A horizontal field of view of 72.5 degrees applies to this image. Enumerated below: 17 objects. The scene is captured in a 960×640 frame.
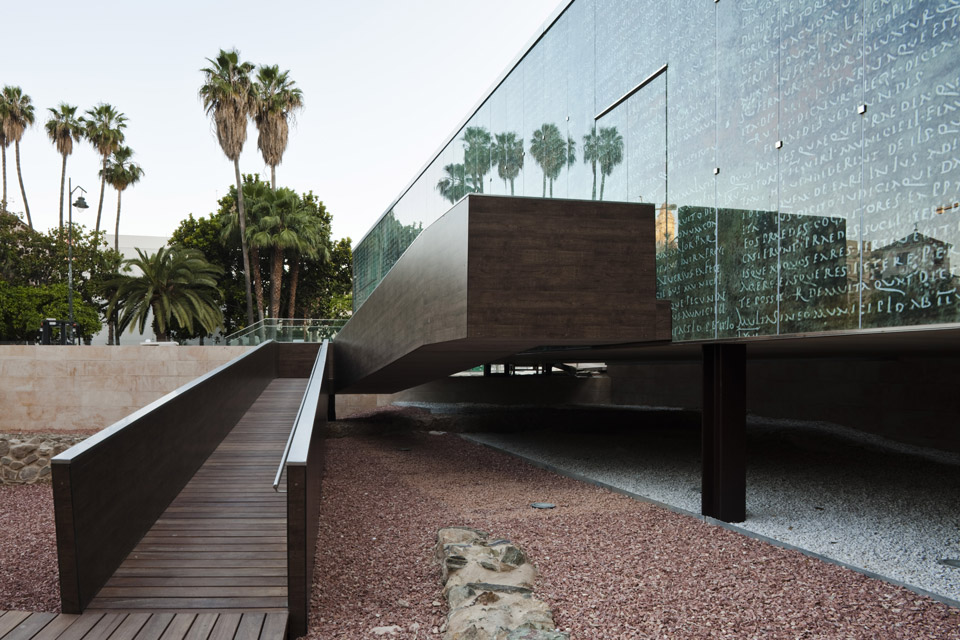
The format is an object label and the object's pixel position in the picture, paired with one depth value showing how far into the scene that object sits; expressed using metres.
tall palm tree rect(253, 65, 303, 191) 31.94
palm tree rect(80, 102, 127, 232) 41.50
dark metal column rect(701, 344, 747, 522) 7.08
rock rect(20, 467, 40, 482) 11.23
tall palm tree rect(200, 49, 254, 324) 29.59
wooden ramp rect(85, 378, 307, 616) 4.09
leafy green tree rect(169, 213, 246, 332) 34.41
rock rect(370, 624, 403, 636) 4.19
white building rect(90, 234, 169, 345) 45.06
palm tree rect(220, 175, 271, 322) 31.52
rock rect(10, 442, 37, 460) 11.32
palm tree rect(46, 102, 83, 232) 41.22
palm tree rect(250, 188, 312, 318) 30.50
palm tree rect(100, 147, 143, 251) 42.62
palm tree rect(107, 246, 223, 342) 27.33
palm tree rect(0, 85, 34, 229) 40.31
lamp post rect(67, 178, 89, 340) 22.52
